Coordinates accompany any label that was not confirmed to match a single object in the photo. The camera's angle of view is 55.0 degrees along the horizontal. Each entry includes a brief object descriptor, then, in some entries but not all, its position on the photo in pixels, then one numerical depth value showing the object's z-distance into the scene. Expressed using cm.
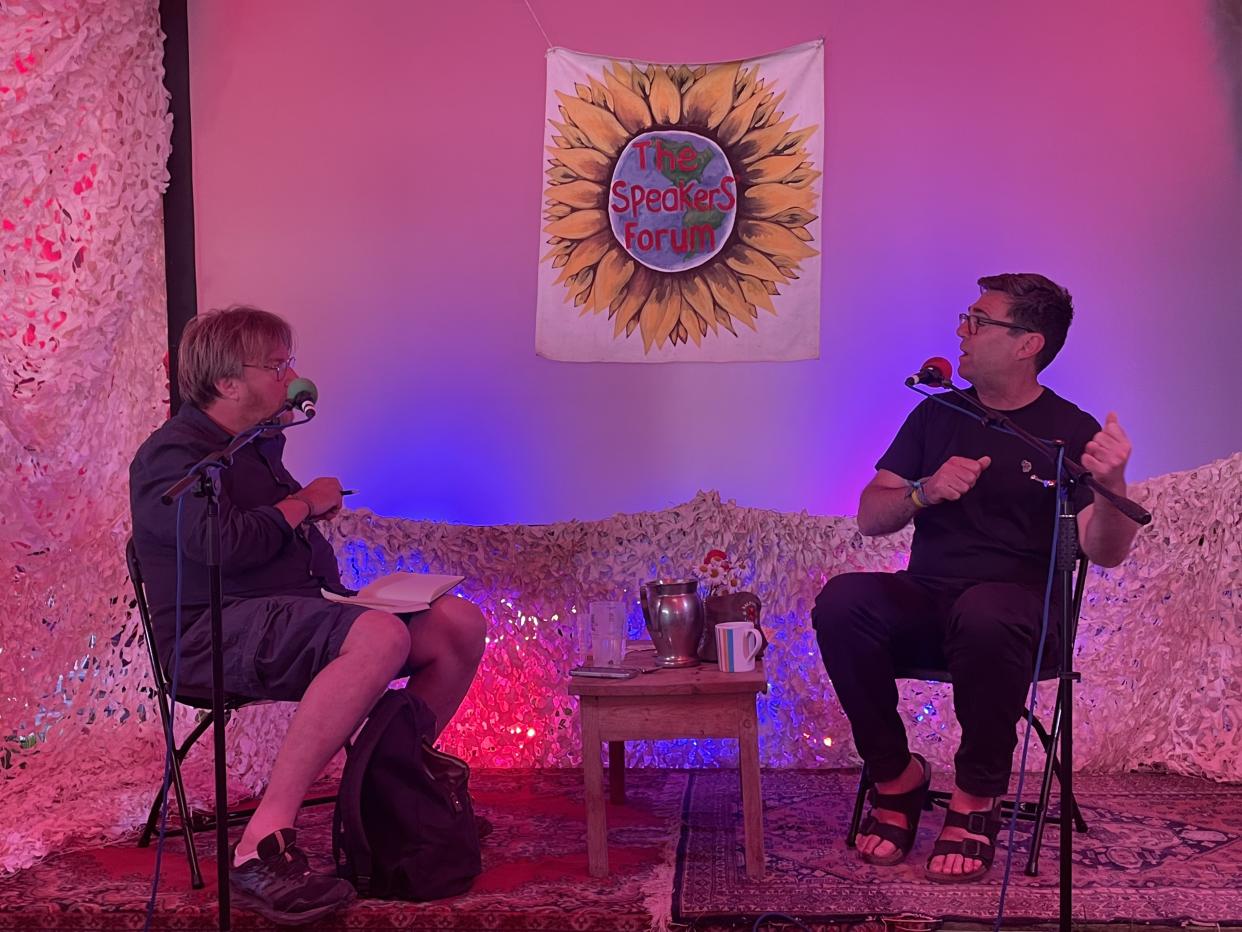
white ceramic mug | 270
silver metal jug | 284
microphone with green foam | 233
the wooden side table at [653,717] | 262
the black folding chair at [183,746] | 263
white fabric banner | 375
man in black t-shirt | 263
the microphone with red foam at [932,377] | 228
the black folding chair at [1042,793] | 261
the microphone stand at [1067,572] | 211
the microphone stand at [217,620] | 226
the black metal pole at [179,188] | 383
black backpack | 251
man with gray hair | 248
